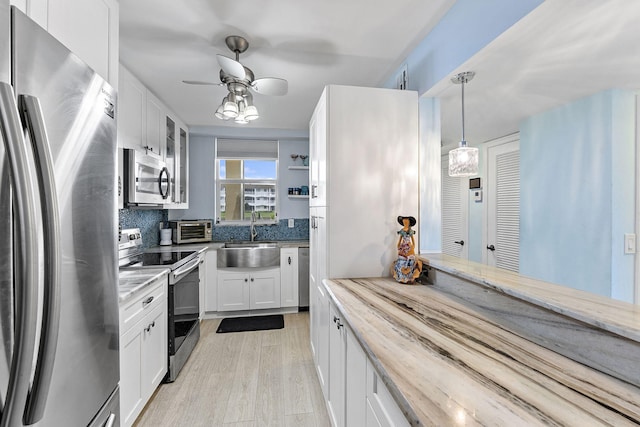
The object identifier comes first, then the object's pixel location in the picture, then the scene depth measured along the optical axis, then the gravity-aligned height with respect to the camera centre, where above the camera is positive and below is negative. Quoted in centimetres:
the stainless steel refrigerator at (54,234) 59 -6
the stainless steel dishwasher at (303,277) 352 -82
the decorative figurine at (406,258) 165 -28
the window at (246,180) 398 +47
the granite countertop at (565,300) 78 -31
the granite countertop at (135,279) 149 -42
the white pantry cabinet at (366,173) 175 +25
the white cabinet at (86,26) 90 +71
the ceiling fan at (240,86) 177 +90
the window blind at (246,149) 395 +92
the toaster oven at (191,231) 352 -24
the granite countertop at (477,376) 62 -45
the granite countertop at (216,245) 325 -41
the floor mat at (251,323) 305 -128
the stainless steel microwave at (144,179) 217 +29
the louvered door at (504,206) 281 +6
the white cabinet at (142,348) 151 -84
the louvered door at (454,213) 353 -1
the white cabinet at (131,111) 207 +82
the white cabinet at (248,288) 334 -93
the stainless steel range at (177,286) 214 -63
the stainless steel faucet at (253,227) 390 -21
